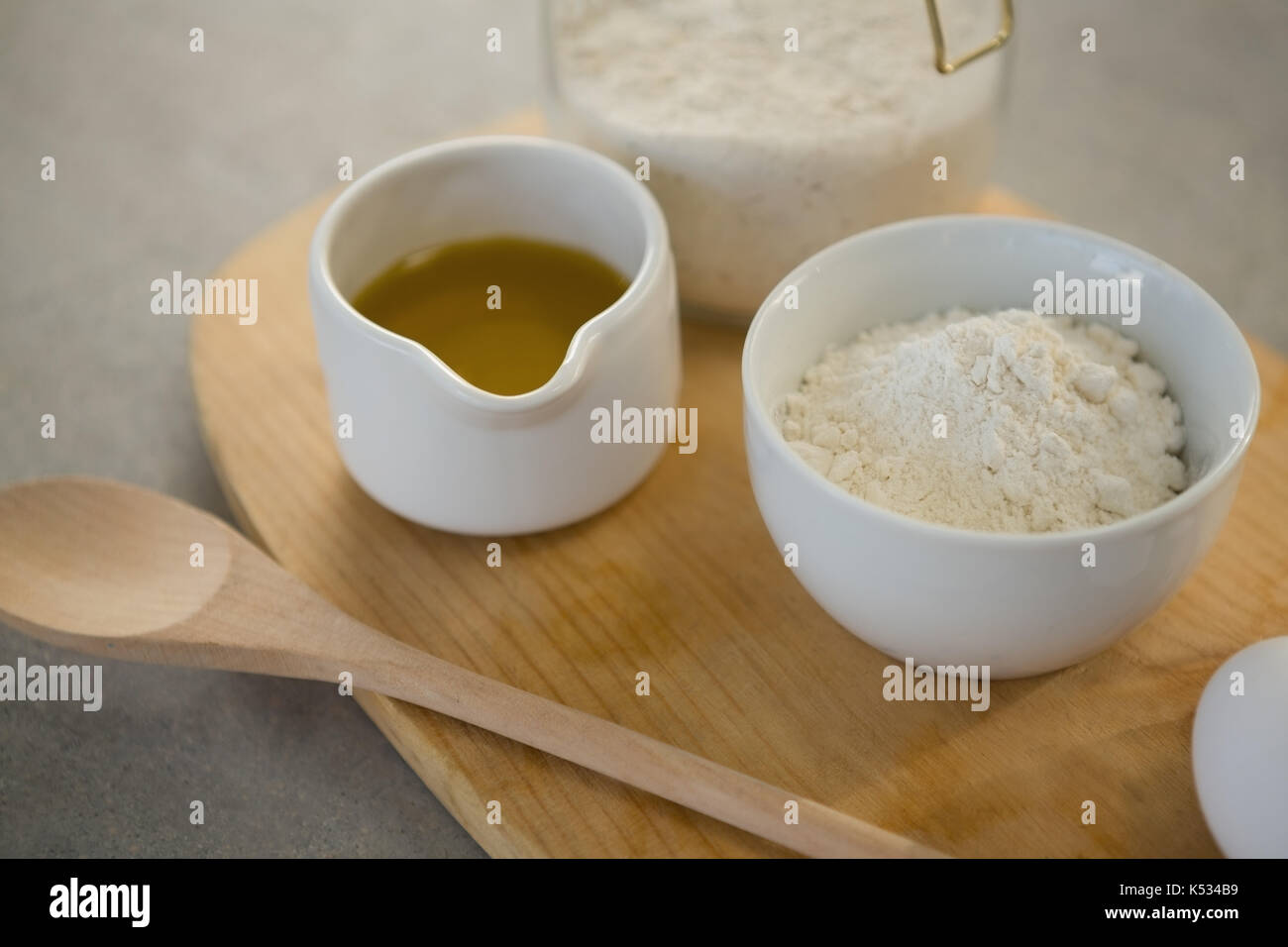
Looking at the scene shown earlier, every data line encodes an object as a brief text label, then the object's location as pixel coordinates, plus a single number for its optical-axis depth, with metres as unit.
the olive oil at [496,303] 0.73
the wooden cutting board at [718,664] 0.61
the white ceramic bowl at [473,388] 0.67
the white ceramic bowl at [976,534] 0.56
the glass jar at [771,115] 0.76
